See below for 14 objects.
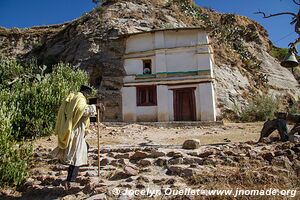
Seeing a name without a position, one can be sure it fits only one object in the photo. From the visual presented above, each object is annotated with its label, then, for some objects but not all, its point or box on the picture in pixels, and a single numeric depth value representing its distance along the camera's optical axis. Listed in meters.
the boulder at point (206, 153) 6.27
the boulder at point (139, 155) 6.63
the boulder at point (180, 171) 5.43
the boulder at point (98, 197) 4.76
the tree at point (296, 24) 7.36
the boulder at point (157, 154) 6.55
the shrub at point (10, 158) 6.05
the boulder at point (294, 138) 7.22
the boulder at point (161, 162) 6.20
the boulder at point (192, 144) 7.34
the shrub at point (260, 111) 20.55
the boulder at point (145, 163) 6.27
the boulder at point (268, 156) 5.93
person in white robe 5.39
